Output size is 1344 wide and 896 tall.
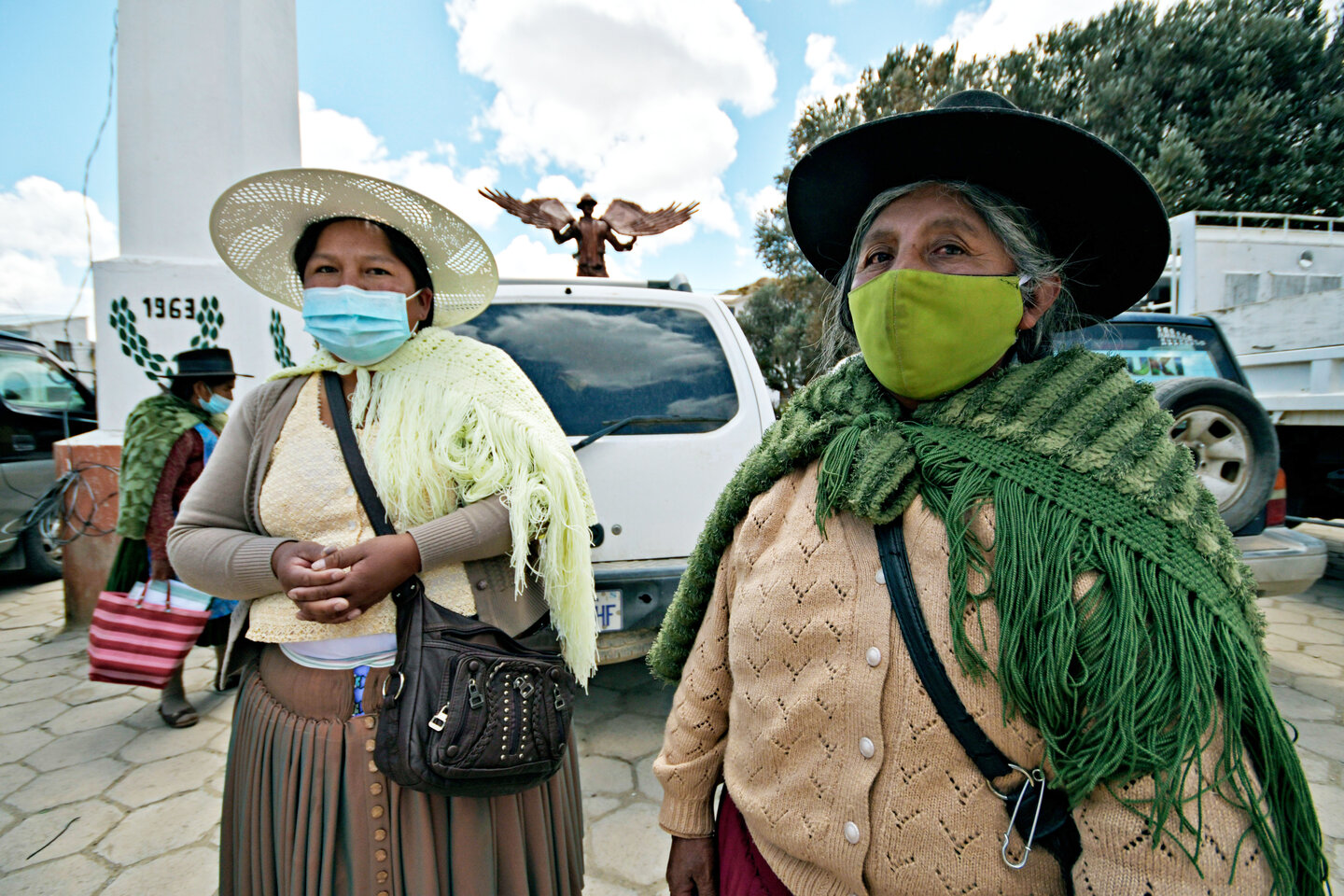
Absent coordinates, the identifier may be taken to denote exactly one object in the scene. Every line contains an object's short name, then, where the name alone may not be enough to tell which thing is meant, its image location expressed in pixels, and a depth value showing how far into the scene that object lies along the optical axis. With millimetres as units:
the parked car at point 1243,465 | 3191
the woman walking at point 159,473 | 2934
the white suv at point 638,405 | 2771
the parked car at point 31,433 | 5422
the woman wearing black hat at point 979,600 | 783
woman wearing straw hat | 1355
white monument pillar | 4453
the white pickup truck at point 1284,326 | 4684
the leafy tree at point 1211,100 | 13000
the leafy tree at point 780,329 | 14578
